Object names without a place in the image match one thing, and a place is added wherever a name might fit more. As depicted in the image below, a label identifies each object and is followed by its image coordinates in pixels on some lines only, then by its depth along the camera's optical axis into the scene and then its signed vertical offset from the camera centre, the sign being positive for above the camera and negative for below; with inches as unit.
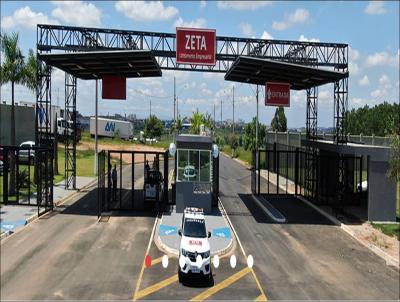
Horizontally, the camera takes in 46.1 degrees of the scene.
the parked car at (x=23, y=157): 1824.3 -96.7
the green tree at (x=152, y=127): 4222.4 +58.2
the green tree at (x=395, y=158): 954.7 -46.3
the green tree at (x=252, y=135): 2492.6 -3.1
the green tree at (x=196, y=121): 2893.2 +83.9
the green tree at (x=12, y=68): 1224.8 +170.6
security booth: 1123.9 -89.3
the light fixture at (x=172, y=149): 1111.4 -36.7
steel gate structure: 1229.1 +223.8
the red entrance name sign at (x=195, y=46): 1179.3 +224.6
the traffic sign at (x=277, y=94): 1385.3 +122.0
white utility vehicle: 649.0 -166.0
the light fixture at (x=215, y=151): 1147.6 -41.6
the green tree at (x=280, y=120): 3560.5 +111.0
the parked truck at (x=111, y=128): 3807.6 +42.2
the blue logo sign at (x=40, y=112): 1283.6 +63.7
